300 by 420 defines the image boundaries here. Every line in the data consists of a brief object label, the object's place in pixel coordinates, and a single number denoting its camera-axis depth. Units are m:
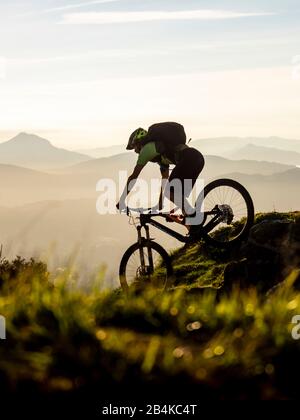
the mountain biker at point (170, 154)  10.96
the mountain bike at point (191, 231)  11.45
